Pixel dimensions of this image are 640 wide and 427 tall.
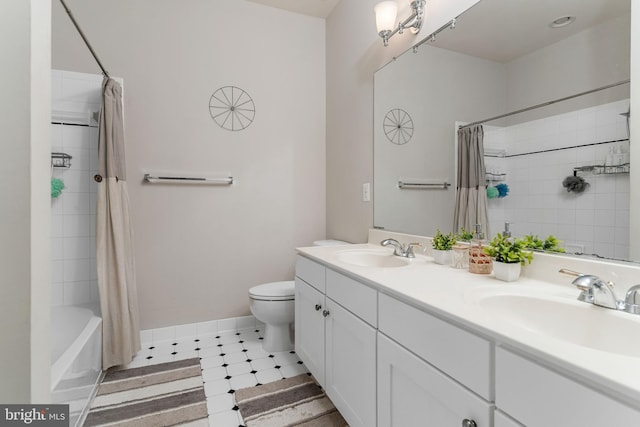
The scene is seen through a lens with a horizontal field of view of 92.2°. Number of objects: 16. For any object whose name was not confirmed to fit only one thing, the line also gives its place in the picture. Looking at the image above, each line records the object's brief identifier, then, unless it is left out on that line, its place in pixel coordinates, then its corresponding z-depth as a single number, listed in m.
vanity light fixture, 1.64
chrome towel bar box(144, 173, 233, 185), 2.27
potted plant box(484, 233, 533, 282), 1.10
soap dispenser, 1.23
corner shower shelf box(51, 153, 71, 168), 2.04
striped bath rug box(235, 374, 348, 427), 1.49
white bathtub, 1.28
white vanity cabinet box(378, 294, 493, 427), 0.73
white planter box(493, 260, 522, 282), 1.10
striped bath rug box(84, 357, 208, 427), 1.51
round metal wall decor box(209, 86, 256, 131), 2.45
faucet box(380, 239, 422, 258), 1.62
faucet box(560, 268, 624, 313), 0.79
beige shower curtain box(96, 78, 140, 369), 1.89
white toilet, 2.12
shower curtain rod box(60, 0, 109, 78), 1.53
